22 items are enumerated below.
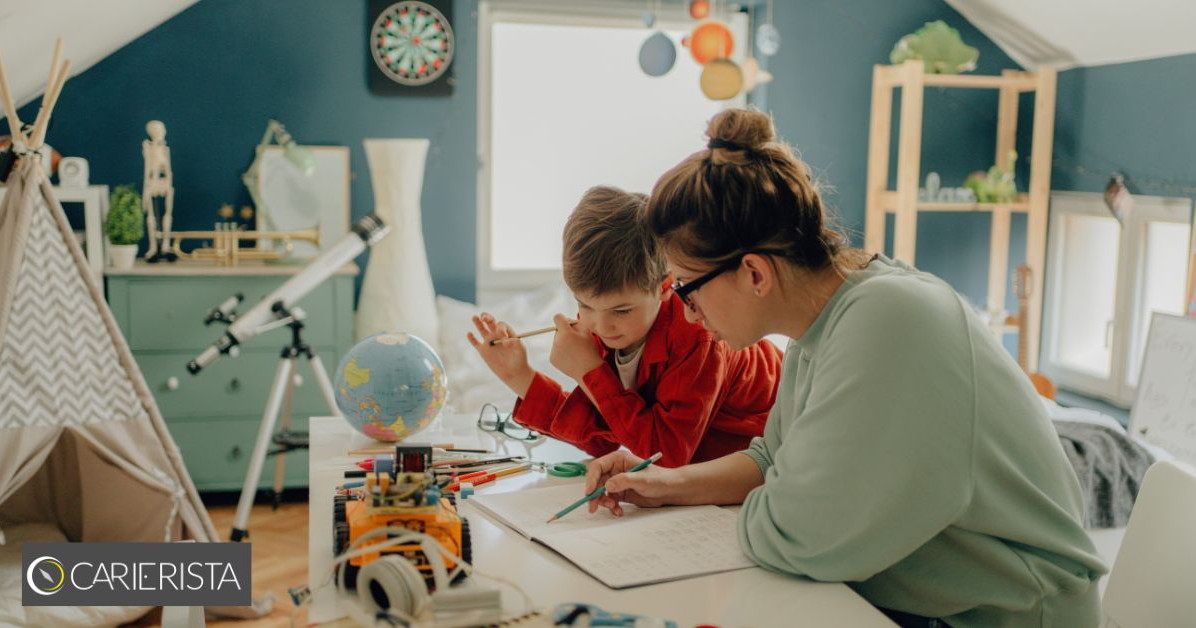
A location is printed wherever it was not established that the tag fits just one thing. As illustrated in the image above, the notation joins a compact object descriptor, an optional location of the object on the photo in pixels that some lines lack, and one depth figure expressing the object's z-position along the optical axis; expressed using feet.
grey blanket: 8.87
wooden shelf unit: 13.73
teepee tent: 8.56
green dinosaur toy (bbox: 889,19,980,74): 13.89
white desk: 3.92
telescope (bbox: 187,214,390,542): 11.19
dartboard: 13.83
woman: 3.94
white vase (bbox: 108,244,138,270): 12.33
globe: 6.27
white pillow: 12.81
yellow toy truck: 4.07
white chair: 4.56
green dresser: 12.36
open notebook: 4.30
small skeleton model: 12.78
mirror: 13.51
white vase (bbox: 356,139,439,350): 13.15
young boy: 5.74
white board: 10.43
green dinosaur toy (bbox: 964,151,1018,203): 13.92
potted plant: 12.26
